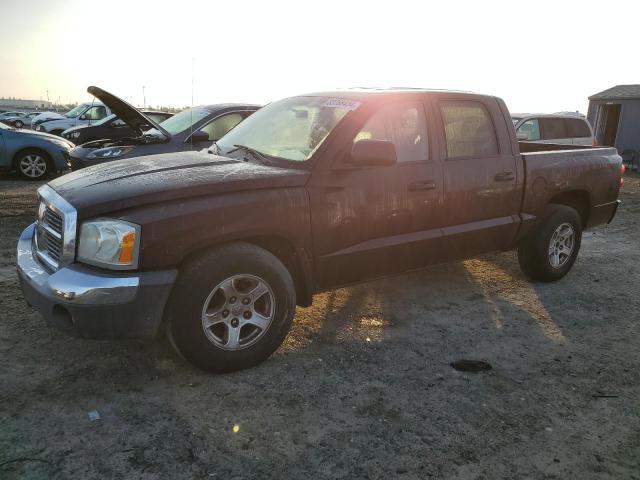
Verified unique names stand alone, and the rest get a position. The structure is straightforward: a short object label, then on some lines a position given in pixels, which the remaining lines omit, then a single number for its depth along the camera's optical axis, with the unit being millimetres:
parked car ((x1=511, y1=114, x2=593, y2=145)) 11711
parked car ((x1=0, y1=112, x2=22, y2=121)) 38606
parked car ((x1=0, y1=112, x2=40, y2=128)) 32044
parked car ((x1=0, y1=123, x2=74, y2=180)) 10656
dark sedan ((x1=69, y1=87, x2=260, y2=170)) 6910
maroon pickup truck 2820
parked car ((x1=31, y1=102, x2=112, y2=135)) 18156
